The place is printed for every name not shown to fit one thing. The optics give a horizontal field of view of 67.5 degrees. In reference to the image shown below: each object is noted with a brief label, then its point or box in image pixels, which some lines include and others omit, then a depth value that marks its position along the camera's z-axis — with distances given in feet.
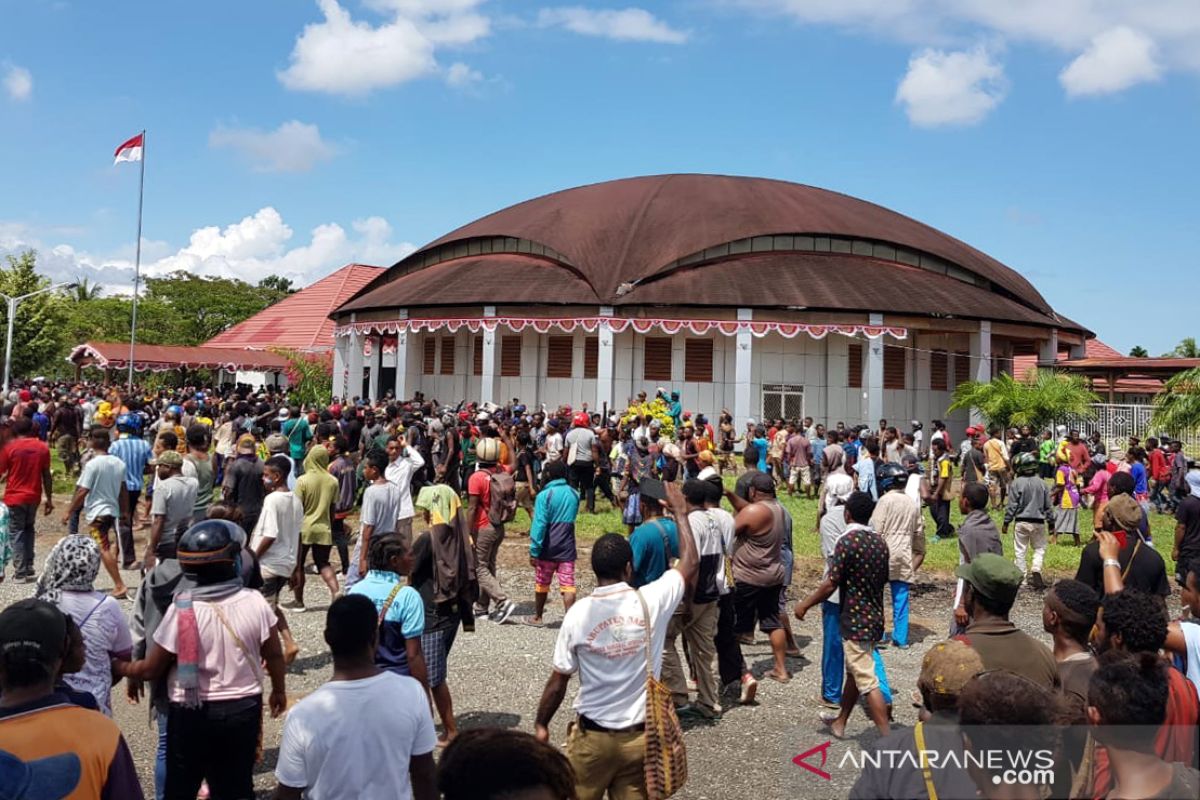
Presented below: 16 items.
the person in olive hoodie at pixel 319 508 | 27.91
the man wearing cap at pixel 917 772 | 8.57
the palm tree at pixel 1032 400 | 75.70
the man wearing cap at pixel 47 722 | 8.89
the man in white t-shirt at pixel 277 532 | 23.68
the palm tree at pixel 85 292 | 239.30
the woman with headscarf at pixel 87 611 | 13.00
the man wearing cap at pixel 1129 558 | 18.33
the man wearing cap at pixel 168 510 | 25.49
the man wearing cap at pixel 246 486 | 29.22
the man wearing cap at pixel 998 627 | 12.96
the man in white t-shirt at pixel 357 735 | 10.16
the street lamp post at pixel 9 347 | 109.71
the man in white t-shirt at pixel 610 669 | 12.80
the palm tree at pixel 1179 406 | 66.18
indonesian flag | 103.91
